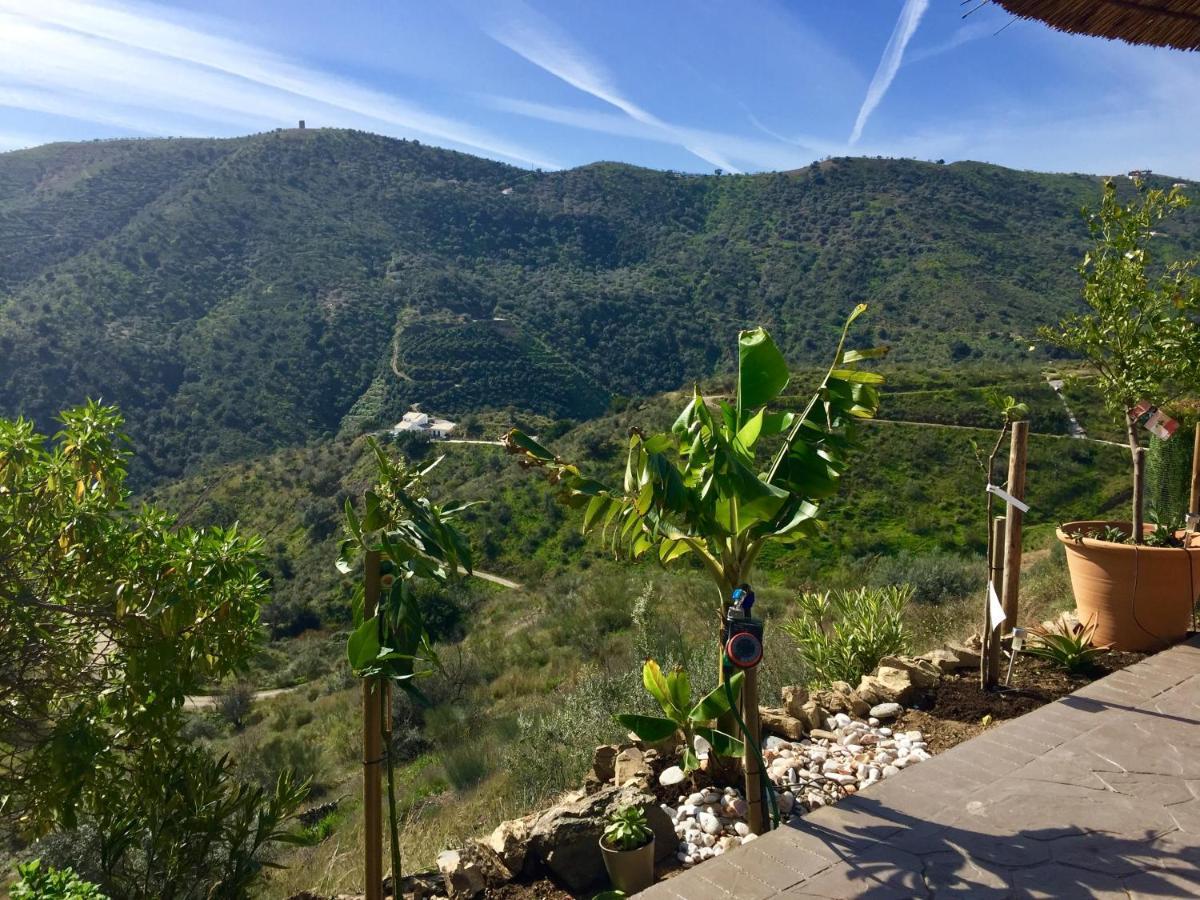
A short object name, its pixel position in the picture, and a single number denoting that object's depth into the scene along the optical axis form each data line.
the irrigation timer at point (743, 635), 3.03
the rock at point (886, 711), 4.72
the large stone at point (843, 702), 4.79
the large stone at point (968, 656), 5.43
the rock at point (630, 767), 3.92
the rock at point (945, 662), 5.39
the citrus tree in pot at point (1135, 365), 5.34
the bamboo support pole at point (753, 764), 3.32
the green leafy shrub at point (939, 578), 11.23
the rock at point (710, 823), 3.53
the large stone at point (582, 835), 3.21
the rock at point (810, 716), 4.59
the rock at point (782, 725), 4.46
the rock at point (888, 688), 4.86
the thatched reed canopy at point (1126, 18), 3.19
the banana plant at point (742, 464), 3.26
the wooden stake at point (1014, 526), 4.72
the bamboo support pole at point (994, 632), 4.86
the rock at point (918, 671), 4.98
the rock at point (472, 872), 3.21
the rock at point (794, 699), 4.68
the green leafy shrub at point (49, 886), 2.07
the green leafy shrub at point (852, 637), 5.57
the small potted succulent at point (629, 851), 3.07
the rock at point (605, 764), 4.17
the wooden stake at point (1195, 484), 6.47
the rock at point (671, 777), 3.91
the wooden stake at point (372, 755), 2.62
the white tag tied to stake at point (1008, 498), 4.53
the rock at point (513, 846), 3.27
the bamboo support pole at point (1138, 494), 5.36
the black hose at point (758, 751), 3.21
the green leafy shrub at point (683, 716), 3.22
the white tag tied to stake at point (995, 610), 4.45
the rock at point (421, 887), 3.30
